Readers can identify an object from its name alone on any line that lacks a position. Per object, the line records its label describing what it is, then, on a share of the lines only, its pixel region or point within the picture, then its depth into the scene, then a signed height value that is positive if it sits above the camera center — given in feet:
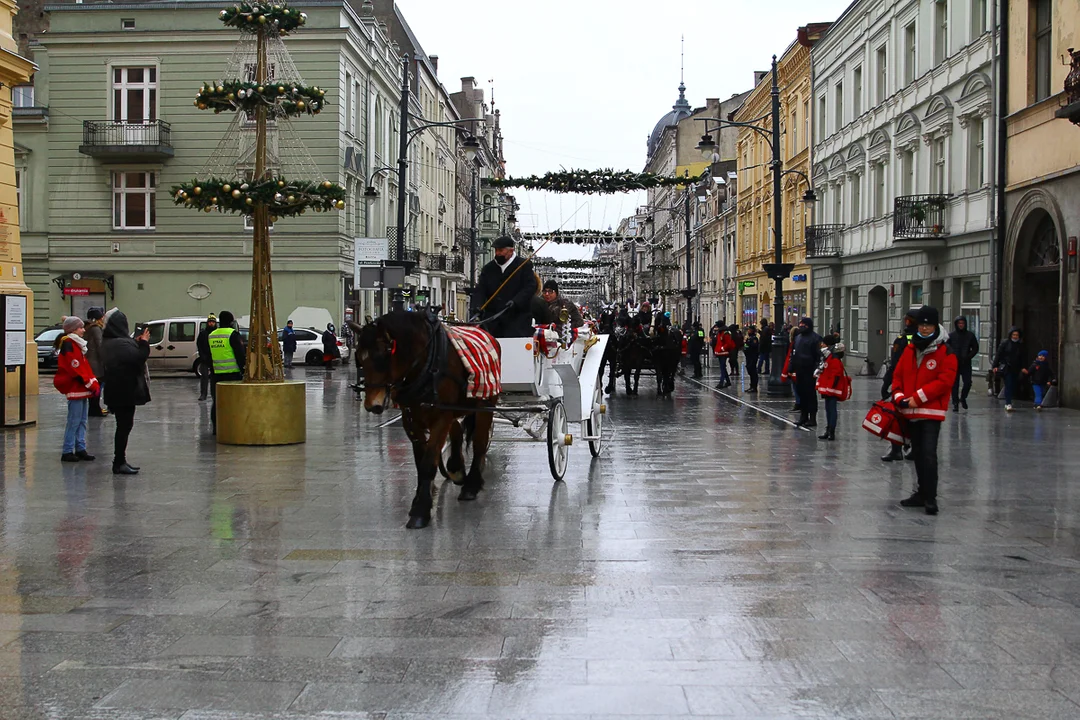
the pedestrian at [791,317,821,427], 54.34 -1.24
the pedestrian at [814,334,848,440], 49.96 -2.22
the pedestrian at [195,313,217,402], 68.54 -1.60
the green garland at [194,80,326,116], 42.88 +9.60
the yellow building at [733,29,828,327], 143.02 +22.04
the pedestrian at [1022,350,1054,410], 66.49 -2.53
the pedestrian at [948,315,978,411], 61.67 -0.34
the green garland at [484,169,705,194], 70.03 +10.17
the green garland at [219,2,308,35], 44.16 +13.16
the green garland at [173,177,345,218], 42.50 +5.59
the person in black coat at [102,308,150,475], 36.63 -1.73
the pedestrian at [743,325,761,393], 92.21 -1.18
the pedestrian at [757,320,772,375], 97.98 -0.50
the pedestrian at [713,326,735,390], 91.79 -1.17
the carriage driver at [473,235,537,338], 34.28 +1.40
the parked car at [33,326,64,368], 107.45 -1.64
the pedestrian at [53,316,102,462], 38.58 -1.66
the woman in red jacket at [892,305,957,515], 29.99 -1.62
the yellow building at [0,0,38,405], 61.98 +8.40
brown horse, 26.94 -1.13
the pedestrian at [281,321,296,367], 112.57 -0.92
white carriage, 33.71 -1.84
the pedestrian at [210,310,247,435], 51.49 -0.81
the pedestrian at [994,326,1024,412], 66.28 -1.30
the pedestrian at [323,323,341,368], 112.37 -1.23
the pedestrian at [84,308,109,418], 60.90 -1.04
